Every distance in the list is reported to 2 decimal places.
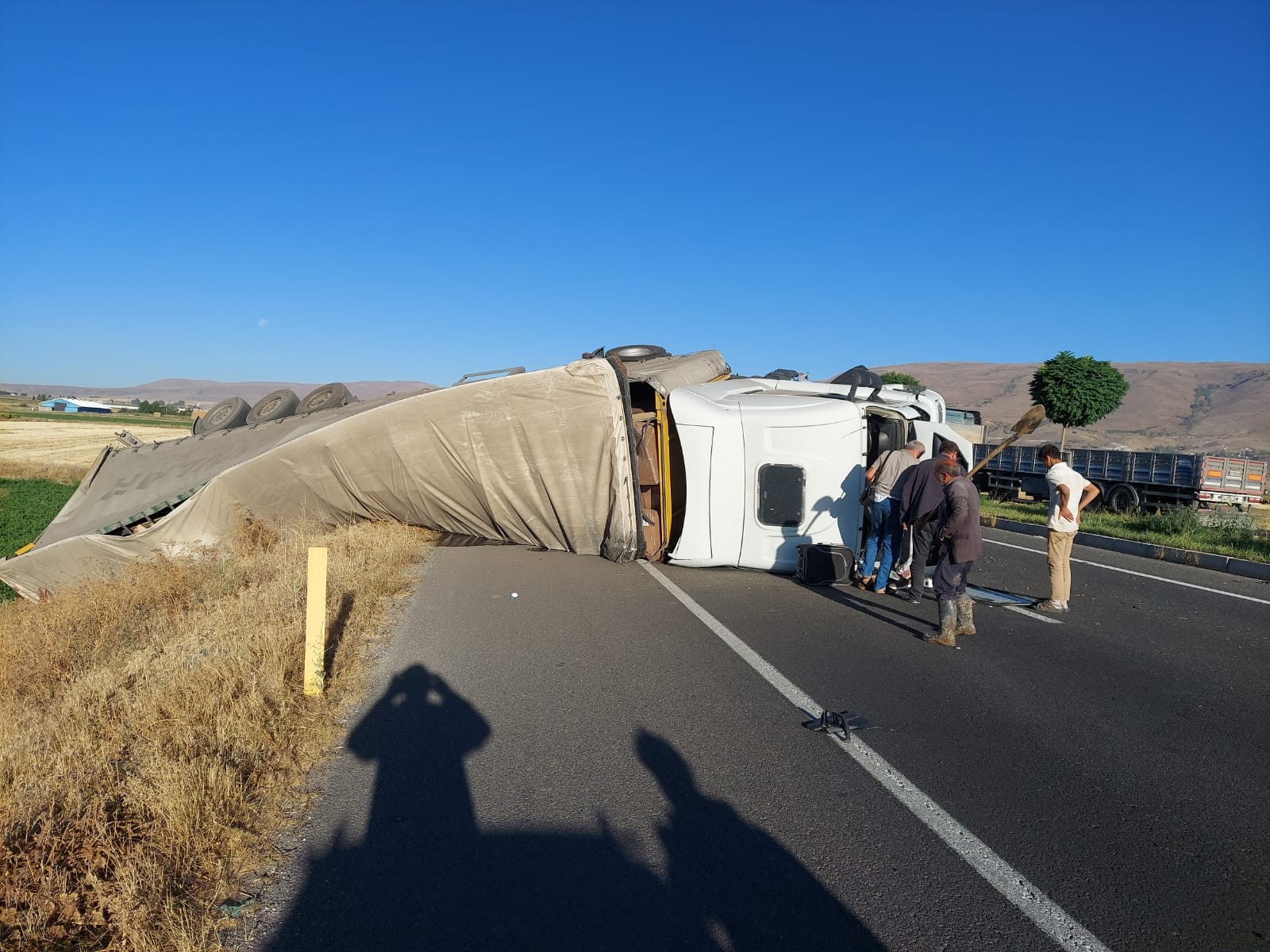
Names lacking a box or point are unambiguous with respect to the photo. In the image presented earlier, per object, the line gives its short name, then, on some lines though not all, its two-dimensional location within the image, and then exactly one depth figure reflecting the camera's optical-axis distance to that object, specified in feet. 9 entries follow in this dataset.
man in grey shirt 29.99
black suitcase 30.45
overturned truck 32.32
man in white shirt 27.17
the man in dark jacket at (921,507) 26.89
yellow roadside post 16.11
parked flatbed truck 64.80
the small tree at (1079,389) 99.81
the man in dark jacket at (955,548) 22.43
